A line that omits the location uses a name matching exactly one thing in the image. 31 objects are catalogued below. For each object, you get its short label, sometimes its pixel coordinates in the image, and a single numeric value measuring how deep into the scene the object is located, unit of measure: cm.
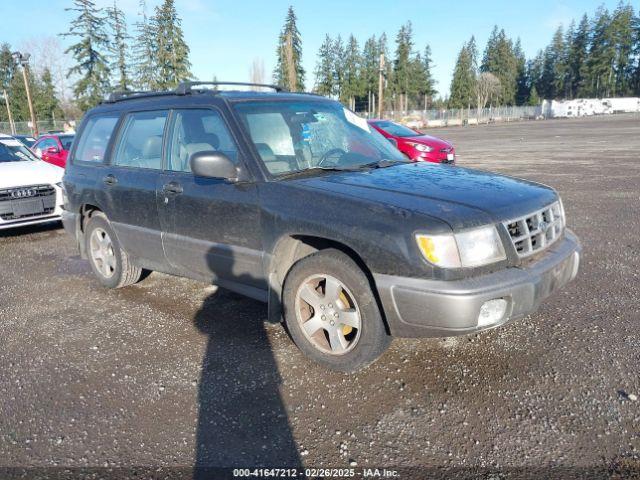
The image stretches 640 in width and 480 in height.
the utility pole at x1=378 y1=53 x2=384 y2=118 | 4480
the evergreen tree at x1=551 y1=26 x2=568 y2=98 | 10406
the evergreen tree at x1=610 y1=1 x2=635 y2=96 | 9438
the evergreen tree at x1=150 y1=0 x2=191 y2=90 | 5141
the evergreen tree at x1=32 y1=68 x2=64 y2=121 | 6156
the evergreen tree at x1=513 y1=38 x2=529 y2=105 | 10856
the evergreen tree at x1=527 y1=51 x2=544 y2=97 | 10869
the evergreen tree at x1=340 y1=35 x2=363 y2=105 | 8825
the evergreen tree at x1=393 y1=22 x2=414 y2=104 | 8825
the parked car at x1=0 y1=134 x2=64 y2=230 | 708
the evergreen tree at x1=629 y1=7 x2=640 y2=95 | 9544
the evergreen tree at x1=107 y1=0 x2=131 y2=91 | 4975
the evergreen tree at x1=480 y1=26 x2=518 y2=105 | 10481
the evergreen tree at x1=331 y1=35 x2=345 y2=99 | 8906
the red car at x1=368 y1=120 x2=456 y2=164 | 1288
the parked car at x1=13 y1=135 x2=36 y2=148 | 1727
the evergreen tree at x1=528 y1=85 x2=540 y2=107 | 9925
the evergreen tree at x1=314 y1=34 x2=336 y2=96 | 8794
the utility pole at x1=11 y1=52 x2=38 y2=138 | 2700
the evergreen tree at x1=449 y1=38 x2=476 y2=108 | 9581
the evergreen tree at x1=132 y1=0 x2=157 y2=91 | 5344
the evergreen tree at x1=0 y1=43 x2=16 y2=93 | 6631
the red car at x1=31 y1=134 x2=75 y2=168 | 1237
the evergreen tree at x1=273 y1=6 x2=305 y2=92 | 6300
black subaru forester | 275
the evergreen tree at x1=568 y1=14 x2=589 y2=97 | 10038
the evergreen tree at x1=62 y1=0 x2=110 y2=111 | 4753
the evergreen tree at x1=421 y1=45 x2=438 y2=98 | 9619
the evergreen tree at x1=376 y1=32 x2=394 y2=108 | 8676
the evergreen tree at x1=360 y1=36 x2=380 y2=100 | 8906
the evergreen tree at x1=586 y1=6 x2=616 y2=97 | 9619
